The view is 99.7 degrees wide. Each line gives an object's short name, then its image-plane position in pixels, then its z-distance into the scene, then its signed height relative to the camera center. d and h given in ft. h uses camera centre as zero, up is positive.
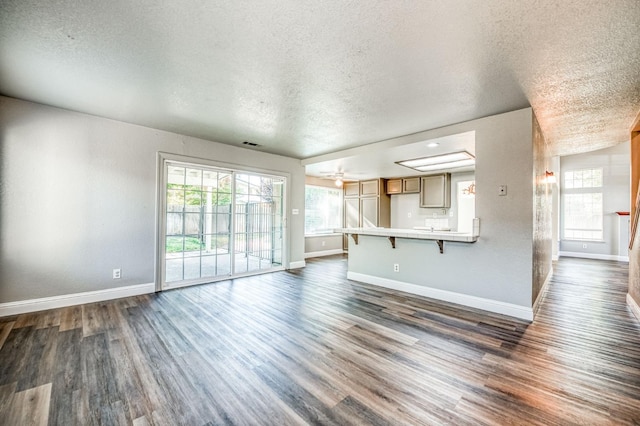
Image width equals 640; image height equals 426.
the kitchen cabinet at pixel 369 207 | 25.34 +0.75
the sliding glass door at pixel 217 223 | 14.44 -0.62
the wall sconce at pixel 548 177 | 14.46 +2.26
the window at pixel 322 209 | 26.18 +0.48
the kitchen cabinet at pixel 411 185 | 23.66 +2.64
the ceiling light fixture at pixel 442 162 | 15.87 +3.49
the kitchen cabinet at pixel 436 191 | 21.86 +2.04
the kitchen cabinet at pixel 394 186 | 24.79 +2.68
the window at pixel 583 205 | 24.23 +1.10
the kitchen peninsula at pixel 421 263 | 11.59 -2.45
